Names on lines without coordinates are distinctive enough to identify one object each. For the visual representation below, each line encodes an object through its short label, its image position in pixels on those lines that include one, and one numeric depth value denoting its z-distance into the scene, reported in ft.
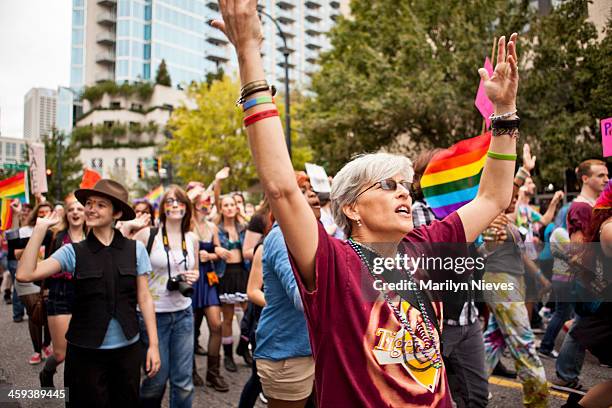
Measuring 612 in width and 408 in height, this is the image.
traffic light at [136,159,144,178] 82.31
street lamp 54.49
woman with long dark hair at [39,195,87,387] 14.43
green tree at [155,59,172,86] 151.45
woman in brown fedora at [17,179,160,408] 10.13
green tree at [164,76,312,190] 87.04
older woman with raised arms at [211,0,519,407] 4.76
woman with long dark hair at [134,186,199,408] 11.86
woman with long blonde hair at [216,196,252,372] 18.95
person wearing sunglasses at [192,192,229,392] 16.64
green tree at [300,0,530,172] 48.03
